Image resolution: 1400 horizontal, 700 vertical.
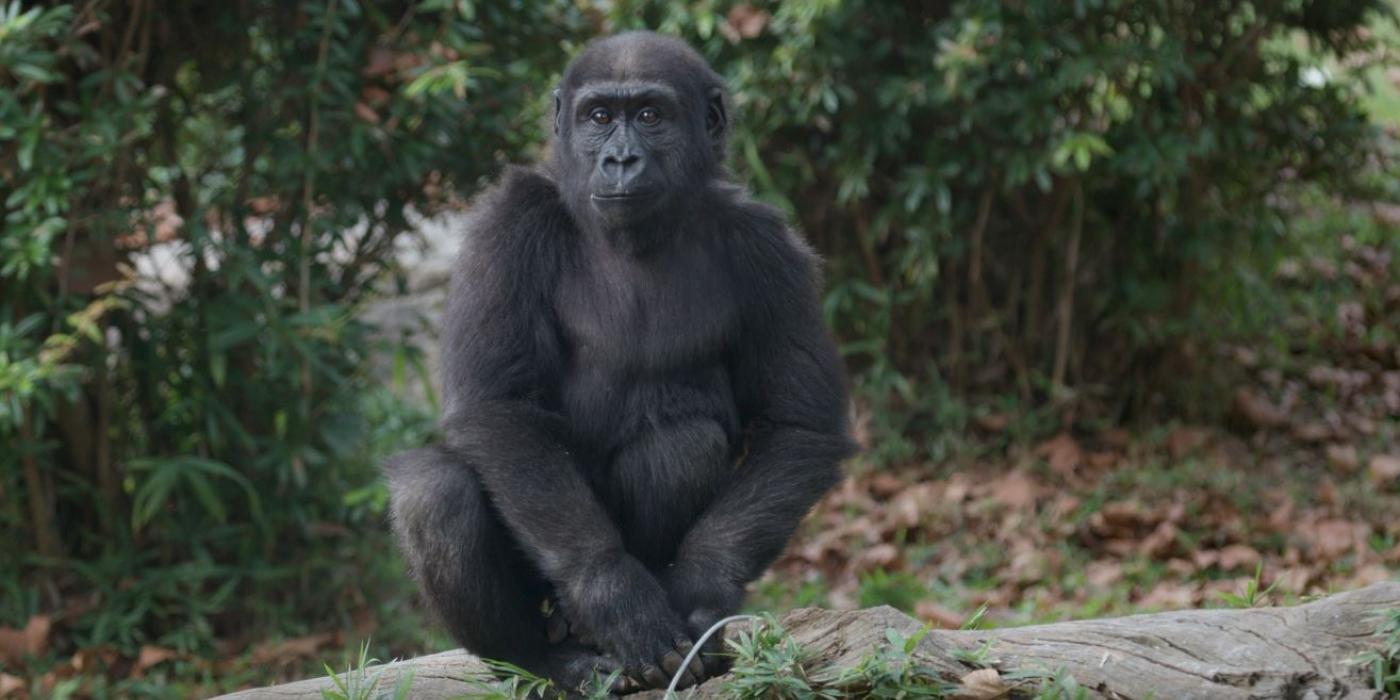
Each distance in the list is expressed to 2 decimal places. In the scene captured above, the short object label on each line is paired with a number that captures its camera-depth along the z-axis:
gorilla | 9.61
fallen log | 8.81
